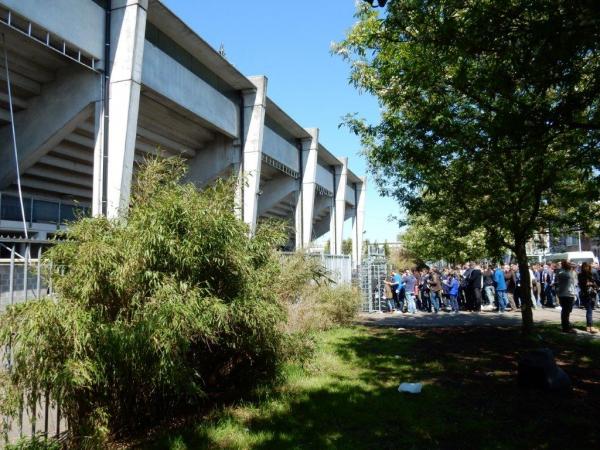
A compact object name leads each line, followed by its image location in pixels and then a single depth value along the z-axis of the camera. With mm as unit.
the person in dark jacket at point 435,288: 18031
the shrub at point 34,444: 4207
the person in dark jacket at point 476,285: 17172
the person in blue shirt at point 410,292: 18214
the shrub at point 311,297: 9461
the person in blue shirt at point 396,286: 18688
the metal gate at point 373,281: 18766
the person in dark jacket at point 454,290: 18016
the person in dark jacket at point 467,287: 17859
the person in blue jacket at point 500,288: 16750
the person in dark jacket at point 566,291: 11258
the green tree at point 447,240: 11188
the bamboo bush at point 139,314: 4191
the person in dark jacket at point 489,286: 17462
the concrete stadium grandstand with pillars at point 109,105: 11422
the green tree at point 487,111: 4965
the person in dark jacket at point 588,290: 11297
